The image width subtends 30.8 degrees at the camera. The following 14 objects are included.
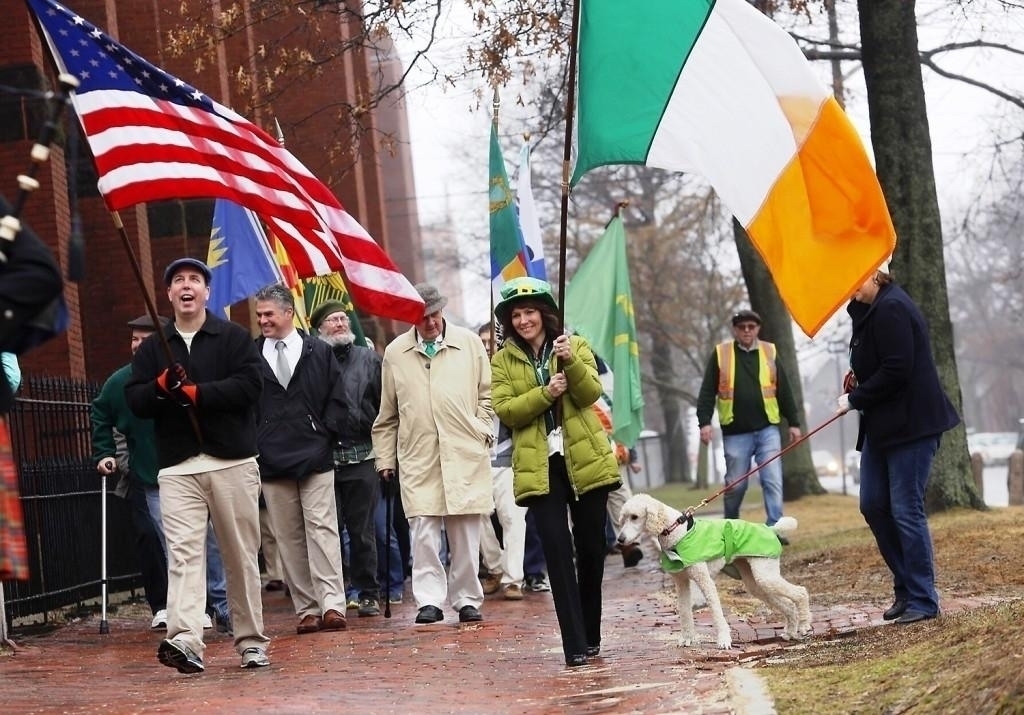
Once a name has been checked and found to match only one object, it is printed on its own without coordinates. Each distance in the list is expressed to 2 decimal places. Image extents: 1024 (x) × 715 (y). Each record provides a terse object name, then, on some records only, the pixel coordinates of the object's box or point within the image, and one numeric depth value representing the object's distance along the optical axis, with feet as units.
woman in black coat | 32.58
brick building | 55.67
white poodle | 32.71
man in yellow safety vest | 53.67
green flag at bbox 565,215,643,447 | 57.52
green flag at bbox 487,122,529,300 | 49.47
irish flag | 31.24
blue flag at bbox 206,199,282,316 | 48.70
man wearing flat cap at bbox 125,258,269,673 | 31.12
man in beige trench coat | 40.16
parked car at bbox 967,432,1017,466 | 253.24
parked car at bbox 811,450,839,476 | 238.35
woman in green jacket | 31.07
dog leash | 32.94
